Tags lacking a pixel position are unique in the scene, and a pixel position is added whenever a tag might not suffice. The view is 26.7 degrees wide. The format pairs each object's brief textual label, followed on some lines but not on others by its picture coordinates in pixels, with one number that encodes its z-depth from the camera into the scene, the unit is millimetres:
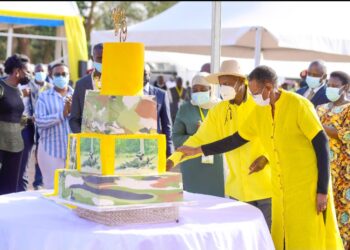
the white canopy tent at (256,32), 10281
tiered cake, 3621
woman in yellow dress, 4414
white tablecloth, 3461
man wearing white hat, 5180
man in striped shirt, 7555
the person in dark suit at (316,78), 8508
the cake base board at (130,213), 3631
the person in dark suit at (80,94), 6022
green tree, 39656
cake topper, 3878
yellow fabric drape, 14227
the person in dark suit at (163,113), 6492
